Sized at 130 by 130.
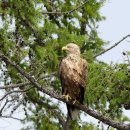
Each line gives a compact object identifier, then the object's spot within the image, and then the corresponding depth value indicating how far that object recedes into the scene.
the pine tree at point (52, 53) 16.22
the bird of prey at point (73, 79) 17.97
